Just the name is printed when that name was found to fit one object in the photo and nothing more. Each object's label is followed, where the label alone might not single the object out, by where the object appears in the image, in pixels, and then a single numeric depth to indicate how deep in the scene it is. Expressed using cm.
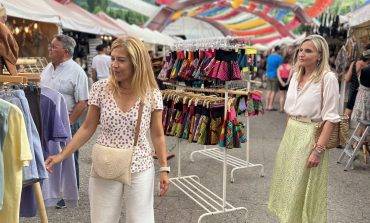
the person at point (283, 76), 1170
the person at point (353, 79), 747
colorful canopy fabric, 1878
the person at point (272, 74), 1228
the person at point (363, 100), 597
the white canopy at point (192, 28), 2850
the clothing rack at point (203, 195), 429
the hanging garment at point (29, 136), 253
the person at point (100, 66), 941
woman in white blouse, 323
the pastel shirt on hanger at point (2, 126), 225
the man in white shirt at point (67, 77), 421
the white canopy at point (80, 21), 1039
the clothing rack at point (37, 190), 271
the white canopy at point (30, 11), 730
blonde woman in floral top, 251
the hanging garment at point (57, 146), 303
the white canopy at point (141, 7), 1947
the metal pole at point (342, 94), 888
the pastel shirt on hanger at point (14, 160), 230
